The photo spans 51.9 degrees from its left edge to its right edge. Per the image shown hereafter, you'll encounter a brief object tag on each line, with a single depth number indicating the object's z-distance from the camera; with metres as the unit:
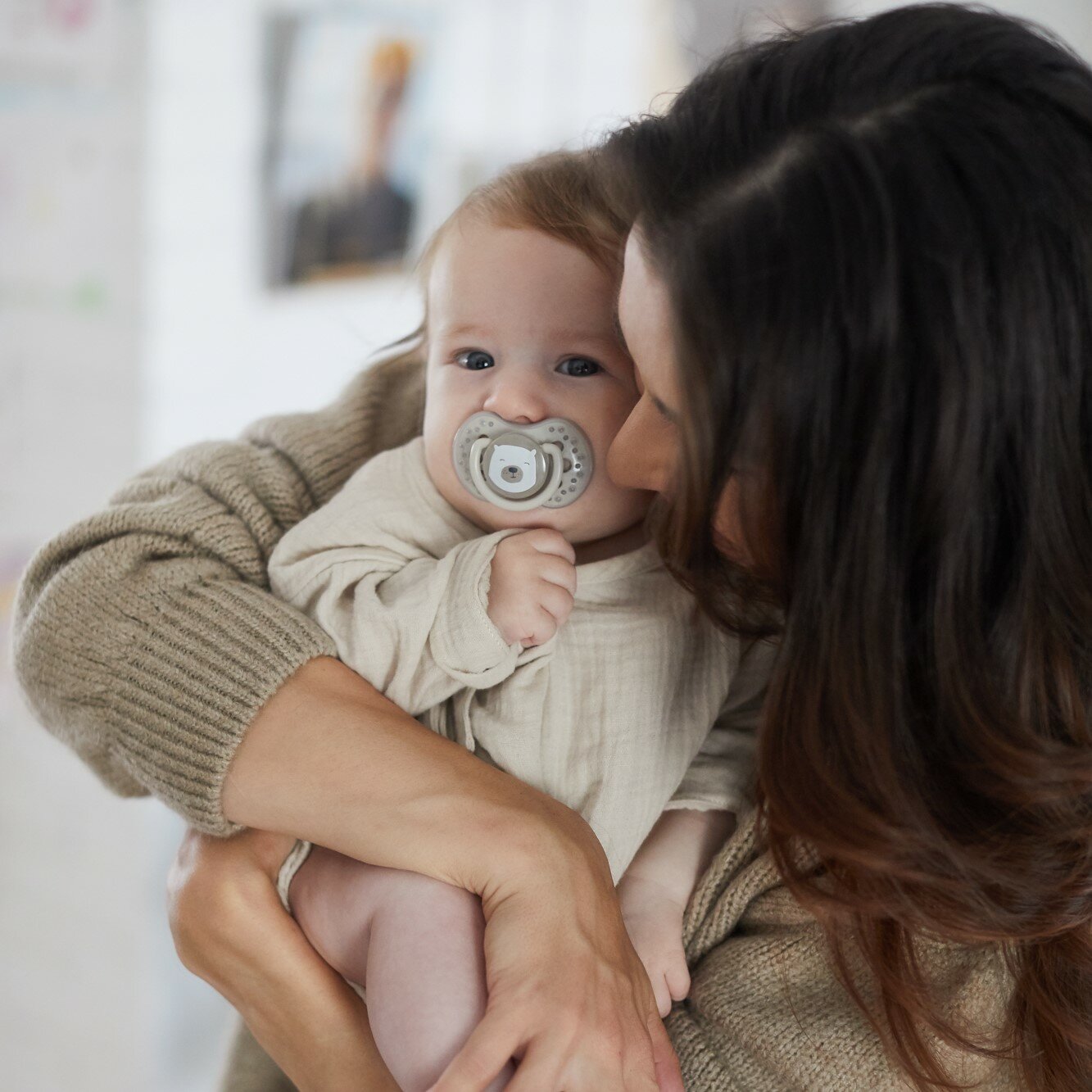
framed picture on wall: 2.37
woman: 0.65
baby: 0.87
